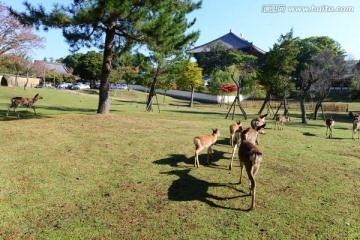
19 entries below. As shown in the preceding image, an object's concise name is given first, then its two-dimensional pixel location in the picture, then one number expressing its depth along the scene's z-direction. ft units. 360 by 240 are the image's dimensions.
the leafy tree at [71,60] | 283.18
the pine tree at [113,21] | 43.72
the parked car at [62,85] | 218.73
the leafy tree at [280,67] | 87.71
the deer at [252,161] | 20.25
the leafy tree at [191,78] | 137.90
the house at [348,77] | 134.21
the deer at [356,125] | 49.62
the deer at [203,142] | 27.84
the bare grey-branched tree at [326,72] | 98.31
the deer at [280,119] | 58.57
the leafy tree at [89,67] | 215.10
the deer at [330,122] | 51.03
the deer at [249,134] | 29.43
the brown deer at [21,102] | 50.33
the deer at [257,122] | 43.03
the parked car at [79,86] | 201.05
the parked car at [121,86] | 227.12
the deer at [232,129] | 37.10
